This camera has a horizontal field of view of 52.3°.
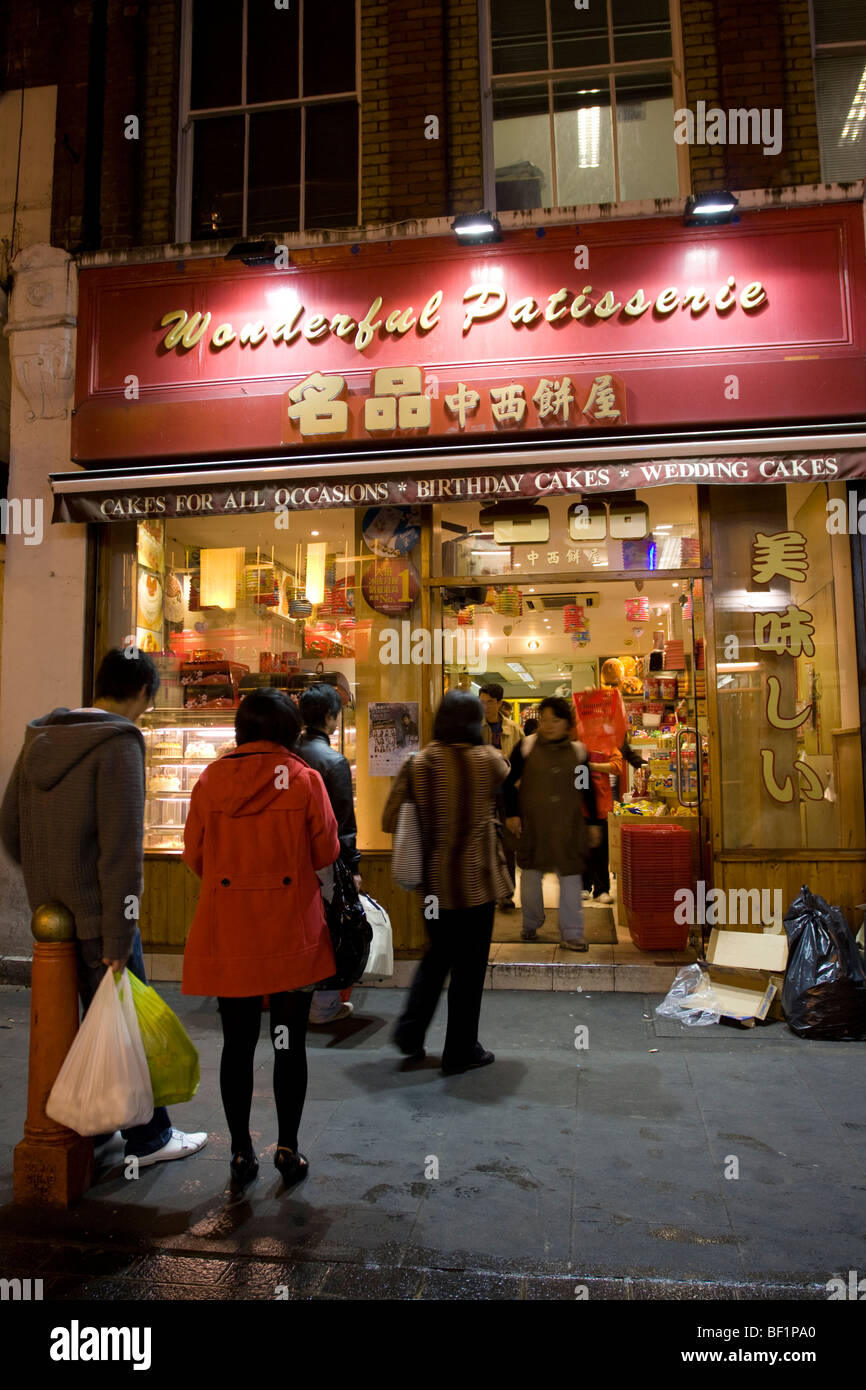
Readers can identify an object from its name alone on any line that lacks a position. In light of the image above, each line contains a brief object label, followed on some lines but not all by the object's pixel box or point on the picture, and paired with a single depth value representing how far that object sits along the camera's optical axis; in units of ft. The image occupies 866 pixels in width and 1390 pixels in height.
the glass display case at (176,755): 24.67
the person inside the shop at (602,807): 26.18
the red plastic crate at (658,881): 21.75
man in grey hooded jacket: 11.78
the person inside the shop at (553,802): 21.09
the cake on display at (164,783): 24.88
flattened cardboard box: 18.76
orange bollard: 11.59
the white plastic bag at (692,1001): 18.84
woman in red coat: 11.43
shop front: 21.13
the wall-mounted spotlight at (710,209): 21.11
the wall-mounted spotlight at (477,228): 22.06
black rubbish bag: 17.71
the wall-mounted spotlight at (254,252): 22.94
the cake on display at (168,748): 25.09
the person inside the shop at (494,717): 28.48
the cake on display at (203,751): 25.02
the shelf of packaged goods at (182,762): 24.97
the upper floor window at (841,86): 23.43
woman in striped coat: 15.49
